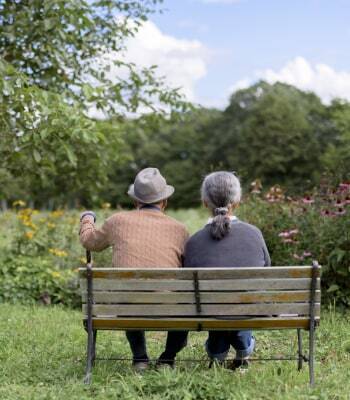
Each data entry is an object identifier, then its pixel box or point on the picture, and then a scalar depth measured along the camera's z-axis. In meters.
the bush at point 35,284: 8.17
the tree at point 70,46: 8.48
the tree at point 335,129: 29.05
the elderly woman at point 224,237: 4.30
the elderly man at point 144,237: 4.41
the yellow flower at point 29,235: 9.28
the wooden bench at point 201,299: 4.05
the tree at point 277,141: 44.59
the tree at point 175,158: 51.12
